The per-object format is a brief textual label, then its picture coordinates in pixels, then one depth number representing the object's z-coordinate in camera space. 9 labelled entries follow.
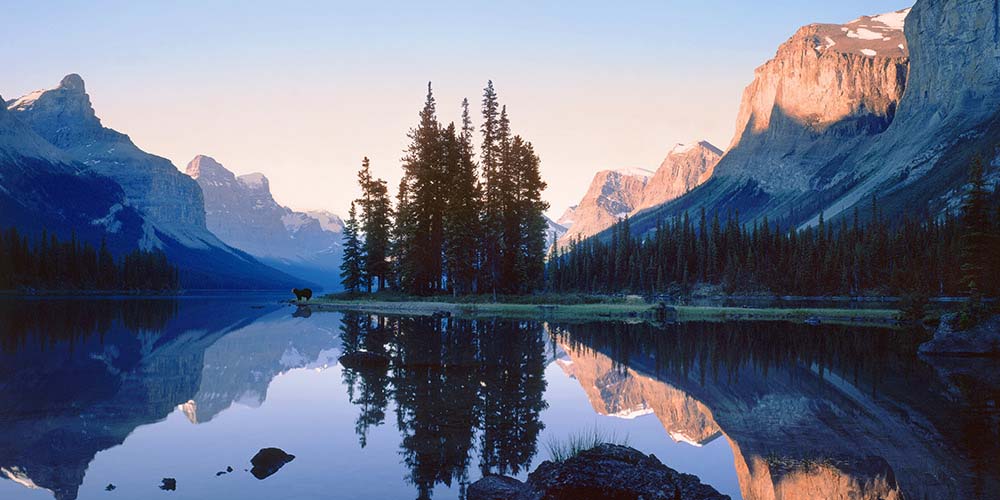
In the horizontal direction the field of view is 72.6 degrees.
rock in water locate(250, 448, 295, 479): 14.22
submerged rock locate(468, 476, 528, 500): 12.01
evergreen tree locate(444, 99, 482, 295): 74.94
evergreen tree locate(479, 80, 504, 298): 75.75
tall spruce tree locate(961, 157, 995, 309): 53.03
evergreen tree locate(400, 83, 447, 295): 78.94
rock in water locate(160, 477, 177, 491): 13.15
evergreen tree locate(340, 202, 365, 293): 97.48
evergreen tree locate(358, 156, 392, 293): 95.00
